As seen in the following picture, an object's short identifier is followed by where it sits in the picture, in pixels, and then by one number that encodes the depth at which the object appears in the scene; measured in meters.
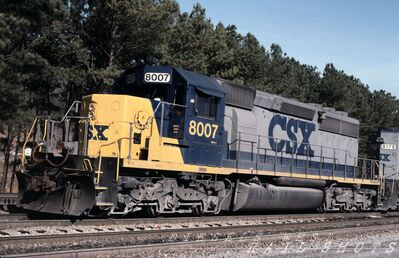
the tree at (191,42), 24.67
